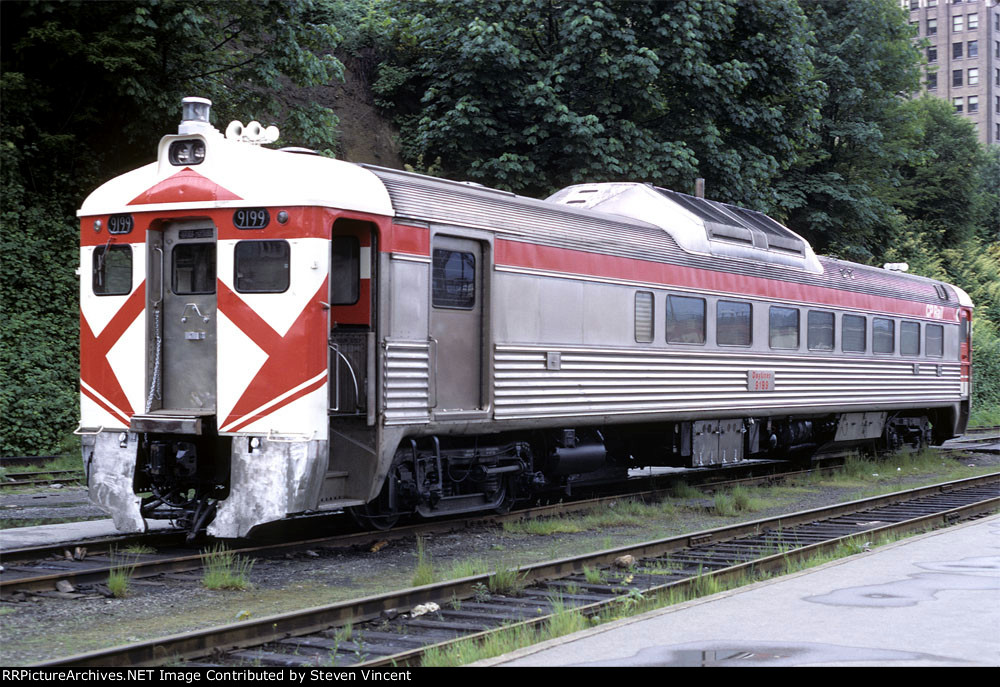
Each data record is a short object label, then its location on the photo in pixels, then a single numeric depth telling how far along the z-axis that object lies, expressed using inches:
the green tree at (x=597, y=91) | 936.9
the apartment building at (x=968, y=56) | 3673.7
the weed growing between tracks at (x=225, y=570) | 353.1
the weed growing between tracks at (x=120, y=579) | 338.6
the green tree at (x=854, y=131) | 1273.4
